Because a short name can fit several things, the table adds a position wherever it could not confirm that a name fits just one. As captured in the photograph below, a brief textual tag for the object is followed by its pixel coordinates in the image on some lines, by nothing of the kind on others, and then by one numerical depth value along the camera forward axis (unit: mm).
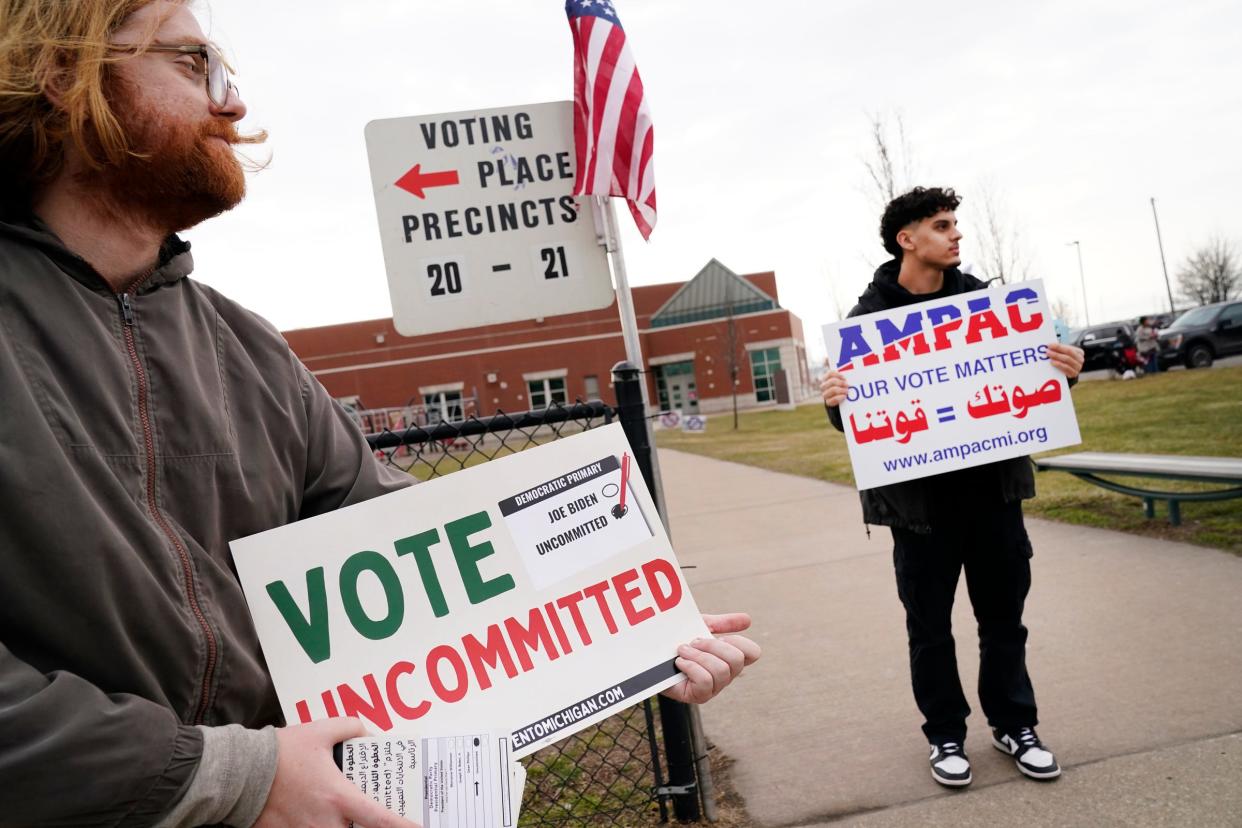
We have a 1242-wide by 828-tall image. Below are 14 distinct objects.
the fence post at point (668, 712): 3055
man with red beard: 1038
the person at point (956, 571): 3283
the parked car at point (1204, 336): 22750
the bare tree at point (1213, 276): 66625
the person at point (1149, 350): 23672
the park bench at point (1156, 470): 5727
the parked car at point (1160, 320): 28866
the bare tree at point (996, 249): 26827
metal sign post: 3117
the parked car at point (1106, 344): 24594
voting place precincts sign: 3258
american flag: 3305
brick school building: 48188
